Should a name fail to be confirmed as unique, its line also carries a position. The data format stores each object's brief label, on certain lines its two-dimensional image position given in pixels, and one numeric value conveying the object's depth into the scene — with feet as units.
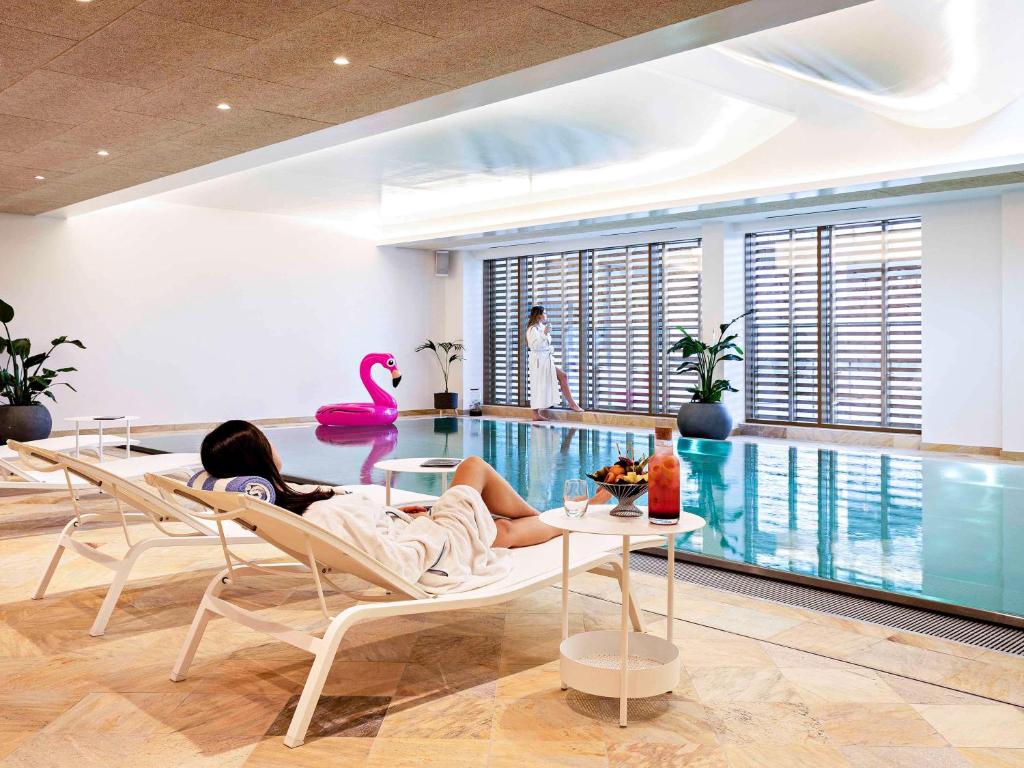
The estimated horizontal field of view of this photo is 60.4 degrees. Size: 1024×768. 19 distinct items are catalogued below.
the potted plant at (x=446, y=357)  49.55
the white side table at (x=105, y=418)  26.68
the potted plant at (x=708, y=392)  36.68
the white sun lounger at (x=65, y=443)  21.24
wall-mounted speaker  50.70
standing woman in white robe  44.45
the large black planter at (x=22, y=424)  33.12
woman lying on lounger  10.12
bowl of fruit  9.21
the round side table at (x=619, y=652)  8.84
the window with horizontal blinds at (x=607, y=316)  42.86
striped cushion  9.97
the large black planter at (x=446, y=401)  49.49
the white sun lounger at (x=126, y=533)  11.80
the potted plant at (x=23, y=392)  33.22
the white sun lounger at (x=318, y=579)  8.59
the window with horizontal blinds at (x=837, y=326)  35.42
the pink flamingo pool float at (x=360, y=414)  42.22
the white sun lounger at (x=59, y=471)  16.16
